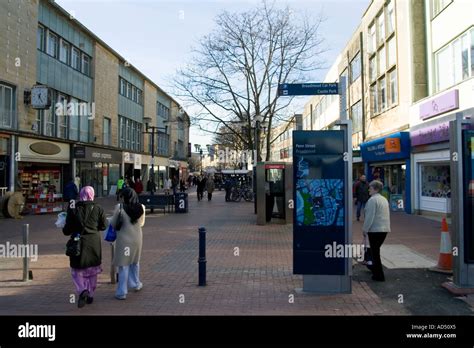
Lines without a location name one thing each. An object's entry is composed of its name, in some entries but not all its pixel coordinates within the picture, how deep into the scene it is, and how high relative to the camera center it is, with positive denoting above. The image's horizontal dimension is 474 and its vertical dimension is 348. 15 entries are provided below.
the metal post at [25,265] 7.38 -1.37
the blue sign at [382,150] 19.92 +1.63
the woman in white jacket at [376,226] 7.30 -0.74
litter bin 20.28 -0.96
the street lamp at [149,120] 25.94 +4.03
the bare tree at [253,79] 25.52 +6.23
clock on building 22.14 +4.30
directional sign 7.04 +1.50
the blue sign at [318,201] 6.45 -0.29
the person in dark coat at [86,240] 5.97 -0.80
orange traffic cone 7.76 -1.29
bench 19.61 -0.80
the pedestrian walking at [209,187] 29.73 -0.35
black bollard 6.98 -1.21
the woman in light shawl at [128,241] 6.36 -0.86
